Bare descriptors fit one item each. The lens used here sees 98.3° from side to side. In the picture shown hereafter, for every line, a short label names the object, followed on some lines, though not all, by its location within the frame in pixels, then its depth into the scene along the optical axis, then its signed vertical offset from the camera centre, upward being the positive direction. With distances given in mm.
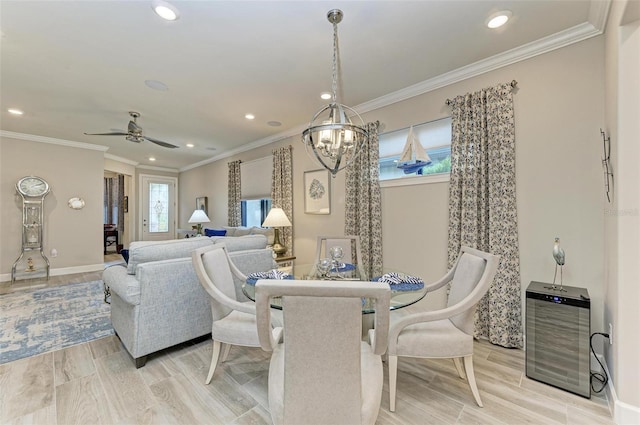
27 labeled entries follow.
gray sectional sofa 2270 -738
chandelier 2055 +625
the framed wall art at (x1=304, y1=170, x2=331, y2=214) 4422 +357
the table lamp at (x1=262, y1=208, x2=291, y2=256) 4375 -117
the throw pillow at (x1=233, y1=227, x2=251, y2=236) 5311 -346
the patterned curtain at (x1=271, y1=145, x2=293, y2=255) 5051 +506
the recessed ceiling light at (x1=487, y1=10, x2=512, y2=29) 2152 +1554
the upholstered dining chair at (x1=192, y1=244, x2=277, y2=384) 1893 -623
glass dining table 1772 -548
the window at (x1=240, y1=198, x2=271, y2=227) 5828 +60
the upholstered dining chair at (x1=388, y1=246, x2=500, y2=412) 1710 -800
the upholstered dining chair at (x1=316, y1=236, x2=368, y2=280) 3078 -351
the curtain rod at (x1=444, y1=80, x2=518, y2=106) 2654 +1245
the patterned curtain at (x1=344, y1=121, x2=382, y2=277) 3680 +163
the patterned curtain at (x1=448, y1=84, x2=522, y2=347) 2615 +161
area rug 2662 -1246
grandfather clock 5215 -285
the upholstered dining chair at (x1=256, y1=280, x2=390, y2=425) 988 -514
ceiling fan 3918 +1138
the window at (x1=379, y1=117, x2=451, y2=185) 3213 +782
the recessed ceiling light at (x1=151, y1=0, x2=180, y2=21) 2022 +1540
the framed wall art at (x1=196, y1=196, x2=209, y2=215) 7716 +285
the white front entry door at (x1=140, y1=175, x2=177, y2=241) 8523 +194
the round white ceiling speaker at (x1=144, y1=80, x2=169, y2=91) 3248 +1551
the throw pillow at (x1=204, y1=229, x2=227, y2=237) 5550 -373
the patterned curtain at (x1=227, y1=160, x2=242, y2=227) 6277 +408
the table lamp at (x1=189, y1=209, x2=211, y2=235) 6297 -95
